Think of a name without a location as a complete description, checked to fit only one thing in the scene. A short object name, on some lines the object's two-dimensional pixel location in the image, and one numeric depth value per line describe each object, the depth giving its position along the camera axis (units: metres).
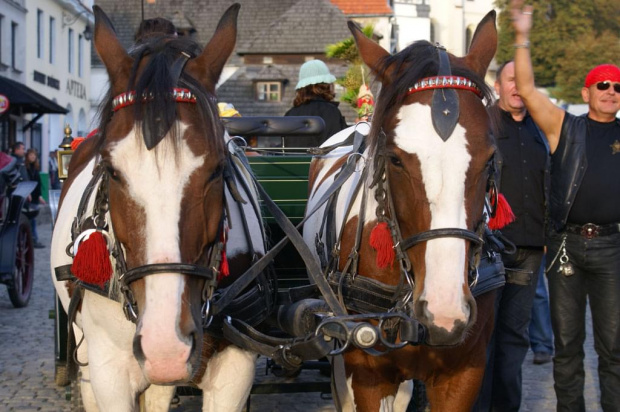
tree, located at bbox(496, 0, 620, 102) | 53.94
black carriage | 9.56
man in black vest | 5.15
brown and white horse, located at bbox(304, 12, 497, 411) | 3.37
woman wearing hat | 6.95
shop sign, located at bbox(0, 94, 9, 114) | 16.17
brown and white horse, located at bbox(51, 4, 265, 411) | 3.12
